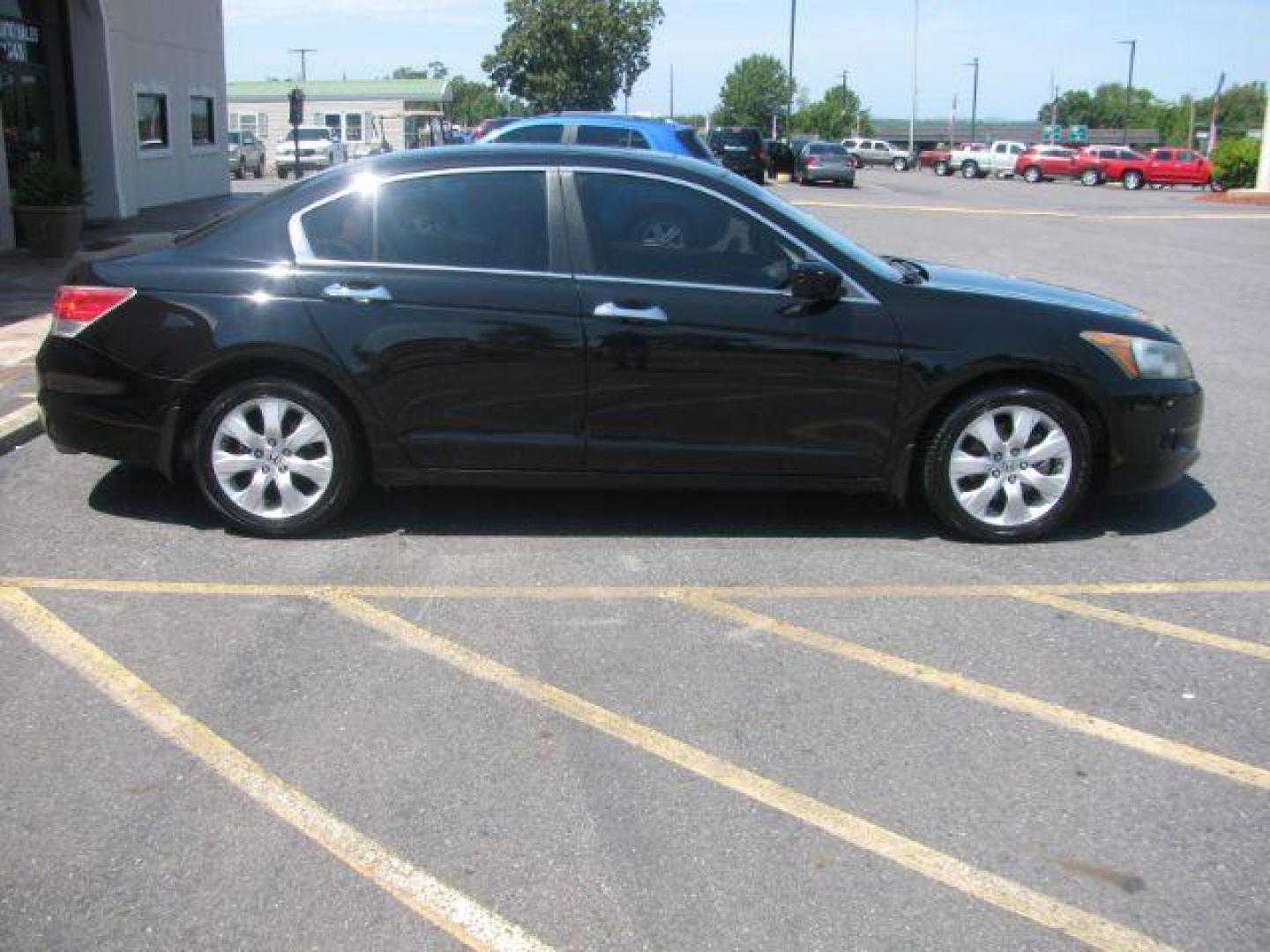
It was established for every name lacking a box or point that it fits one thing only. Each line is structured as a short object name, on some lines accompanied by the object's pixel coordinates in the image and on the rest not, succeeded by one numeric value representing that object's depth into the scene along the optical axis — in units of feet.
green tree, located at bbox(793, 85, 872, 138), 396.37
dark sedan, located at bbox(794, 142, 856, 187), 142.51
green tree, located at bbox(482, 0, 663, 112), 237.04
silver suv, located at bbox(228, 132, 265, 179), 143.23
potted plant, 49.75
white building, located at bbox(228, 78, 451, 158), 236.02
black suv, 116.29
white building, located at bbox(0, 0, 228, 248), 60.08
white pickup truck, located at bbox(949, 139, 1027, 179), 196.24
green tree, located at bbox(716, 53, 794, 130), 418.72
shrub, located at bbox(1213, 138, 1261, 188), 141.59
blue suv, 52.01
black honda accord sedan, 17.90
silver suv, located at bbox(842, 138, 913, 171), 241.57
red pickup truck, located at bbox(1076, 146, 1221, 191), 163.84
